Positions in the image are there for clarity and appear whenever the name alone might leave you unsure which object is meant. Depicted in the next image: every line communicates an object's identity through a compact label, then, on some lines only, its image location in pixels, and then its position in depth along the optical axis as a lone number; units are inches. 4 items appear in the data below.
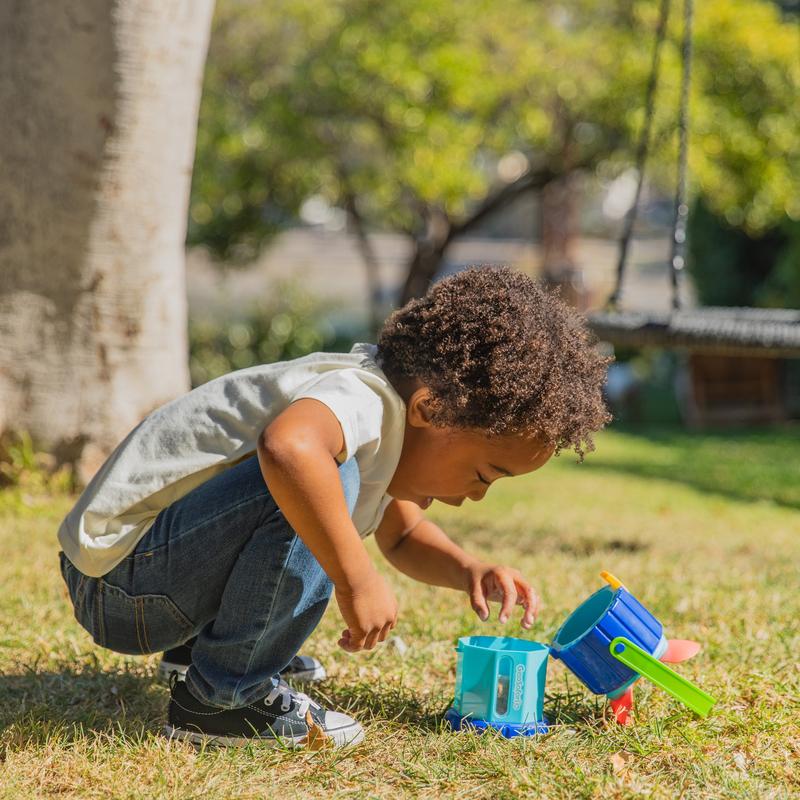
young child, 76.9
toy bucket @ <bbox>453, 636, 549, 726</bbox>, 82.6
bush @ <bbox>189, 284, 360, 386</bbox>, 469.1
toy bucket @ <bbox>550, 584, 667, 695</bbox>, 81.4
